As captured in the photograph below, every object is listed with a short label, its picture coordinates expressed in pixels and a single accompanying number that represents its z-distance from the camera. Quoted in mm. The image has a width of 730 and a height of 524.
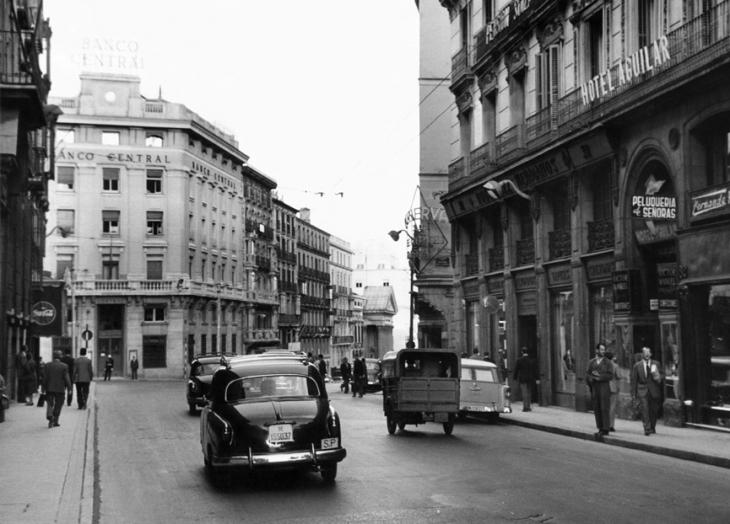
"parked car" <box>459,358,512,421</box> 24922
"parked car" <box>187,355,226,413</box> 28016
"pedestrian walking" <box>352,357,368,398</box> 41000
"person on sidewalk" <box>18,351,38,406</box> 33062
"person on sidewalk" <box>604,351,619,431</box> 20123
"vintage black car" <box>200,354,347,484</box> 13211
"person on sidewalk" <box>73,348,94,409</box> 29170
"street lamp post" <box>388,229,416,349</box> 46312
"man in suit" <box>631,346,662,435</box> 19609
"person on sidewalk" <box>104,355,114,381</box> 69188
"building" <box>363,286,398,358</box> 147625
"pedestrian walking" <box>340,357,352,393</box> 44562
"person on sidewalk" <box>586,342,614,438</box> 19828
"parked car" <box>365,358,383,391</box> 46344
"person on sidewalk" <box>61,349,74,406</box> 32312
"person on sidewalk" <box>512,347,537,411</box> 28062
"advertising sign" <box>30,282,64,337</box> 34312
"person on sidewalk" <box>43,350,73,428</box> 23062
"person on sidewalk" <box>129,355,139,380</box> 71500
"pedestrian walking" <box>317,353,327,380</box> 41866
